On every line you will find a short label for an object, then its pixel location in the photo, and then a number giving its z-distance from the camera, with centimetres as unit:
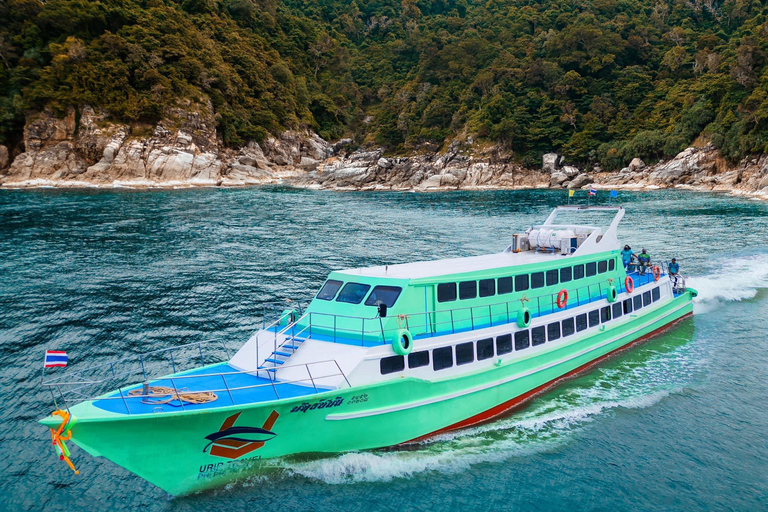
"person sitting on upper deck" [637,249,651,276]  2528
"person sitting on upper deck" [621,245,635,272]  2586
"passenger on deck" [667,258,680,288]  2631
